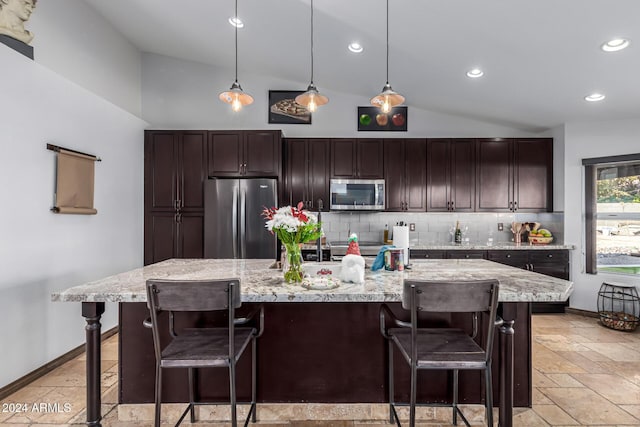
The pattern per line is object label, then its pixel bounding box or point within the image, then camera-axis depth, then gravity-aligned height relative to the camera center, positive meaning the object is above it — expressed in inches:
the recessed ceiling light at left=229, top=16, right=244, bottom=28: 131.1 +79.5
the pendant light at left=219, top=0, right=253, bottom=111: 90.6 +33.6
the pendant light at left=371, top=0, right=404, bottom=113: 87.2 +32.0
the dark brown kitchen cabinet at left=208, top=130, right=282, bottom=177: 168.9 +32.9
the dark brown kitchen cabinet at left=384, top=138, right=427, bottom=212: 179.3 +21.7
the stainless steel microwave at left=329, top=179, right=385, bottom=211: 175.2 +10.9
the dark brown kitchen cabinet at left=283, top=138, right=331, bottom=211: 178.5 +25.4
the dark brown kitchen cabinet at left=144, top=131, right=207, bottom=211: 170.2 +24.8
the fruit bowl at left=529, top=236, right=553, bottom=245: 173.9 -13.2
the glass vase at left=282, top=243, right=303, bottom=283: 75.7 -11.2
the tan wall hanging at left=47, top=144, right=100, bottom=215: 113.5 +12.8
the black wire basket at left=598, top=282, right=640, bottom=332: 141.2 -42.2
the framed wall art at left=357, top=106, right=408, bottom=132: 186.7 +56.0
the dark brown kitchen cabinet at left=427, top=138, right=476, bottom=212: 179.2 +22.8
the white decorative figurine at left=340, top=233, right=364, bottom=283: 73.2 -12.0
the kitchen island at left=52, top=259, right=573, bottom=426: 78.8 -34.6
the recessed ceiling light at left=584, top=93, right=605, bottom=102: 134.9 +50.3
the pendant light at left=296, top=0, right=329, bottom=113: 89.6 +32.8
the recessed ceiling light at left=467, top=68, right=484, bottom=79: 132.1 +59.4
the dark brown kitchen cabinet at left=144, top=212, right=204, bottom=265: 170.2 -9.3
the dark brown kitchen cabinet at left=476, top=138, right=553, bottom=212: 177.5 +22.7
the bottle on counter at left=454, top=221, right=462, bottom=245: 183.8 -11.2
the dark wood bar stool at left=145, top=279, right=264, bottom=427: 58.5 -20.7
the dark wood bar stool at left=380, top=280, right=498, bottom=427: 56.4 -21.3
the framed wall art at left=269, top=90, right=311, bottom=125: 186.2 +62.5
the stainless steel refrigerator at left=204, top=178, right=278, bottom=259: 159.9 -1.8
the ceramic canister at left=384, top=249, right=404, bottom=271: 86.2 -11.6
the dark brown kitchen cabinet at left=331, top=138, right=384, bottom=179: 179.0 +32.1
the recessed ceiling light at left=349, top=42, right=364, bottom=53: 129.7 +68.8
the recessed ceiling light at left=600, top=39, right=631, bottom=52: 100.0 +54.0
